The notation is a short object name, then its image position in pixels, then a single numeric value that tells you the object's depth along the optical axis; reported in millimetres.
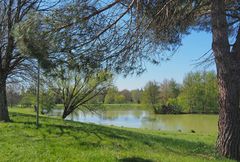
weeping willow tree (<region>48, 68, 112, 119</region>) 11384
